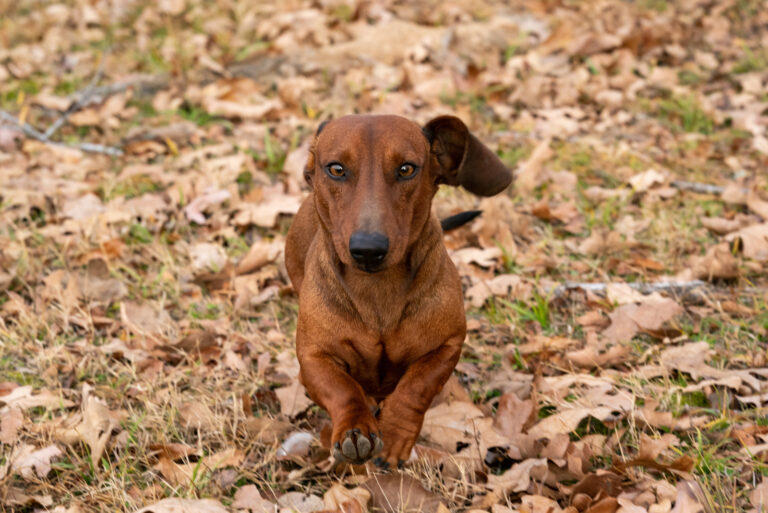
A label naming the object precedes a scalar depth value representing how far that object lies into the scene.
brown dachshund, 2.49
